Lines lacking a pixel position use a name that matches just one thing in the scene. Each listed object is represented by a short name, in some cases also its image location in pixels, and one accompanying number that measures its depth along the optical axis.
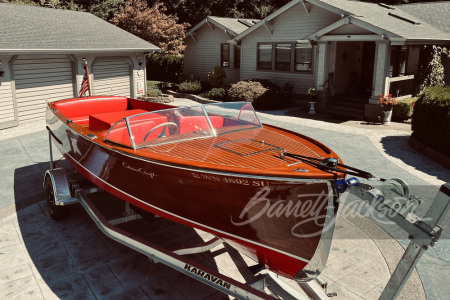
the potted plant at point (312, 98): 17.75
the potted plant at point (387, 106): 15.25
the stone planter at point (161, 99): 20.78
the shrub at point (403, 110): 15.55
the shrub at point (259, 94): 19.06
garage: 14.79
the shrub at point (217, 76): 23.62
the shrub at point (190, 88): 24.05
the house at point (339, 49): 15.78
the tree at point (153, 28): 27.12
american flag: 11.27
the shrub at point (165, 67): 31.56
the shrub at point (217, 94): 21.64
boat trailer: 2.88
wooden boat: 3.85
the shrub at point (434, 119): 10.16
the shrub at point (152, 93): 21.72
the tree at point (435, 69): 17.50
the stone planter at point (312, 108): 17.89
